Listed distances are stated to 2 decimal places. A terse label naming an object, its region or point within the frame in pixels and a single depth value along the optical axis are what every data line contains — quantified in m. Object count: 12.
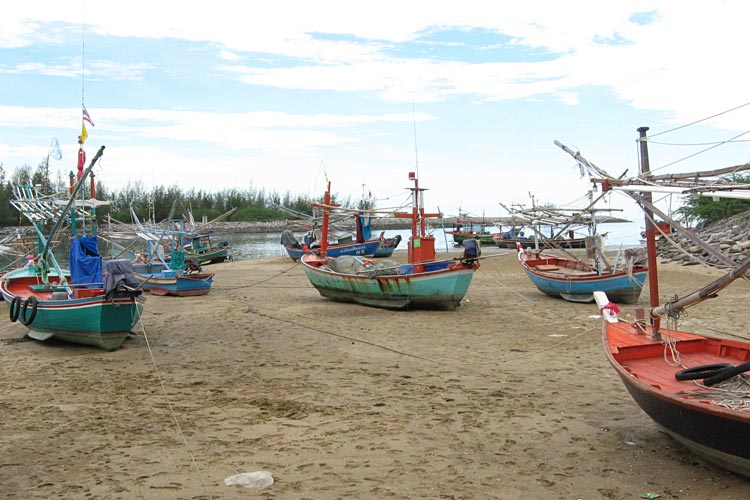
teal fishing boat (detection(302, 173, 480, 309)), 15.70
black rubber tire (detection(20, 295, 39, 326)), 11.84
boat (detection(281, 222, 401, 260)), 35.97
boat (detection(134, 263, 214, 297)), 20.25
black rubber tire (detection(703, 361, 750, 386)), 5.72
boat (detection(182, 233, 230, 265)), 36.52
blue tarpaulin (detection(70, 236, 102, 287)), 12.88
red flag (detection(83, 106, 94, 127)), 12.76
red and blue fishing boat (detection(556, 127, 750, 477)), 5.33
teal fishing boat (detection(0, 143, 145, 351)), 11.18
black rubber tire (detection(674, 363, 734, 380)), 6.14
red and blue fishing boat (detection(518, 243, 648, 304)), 16.61
